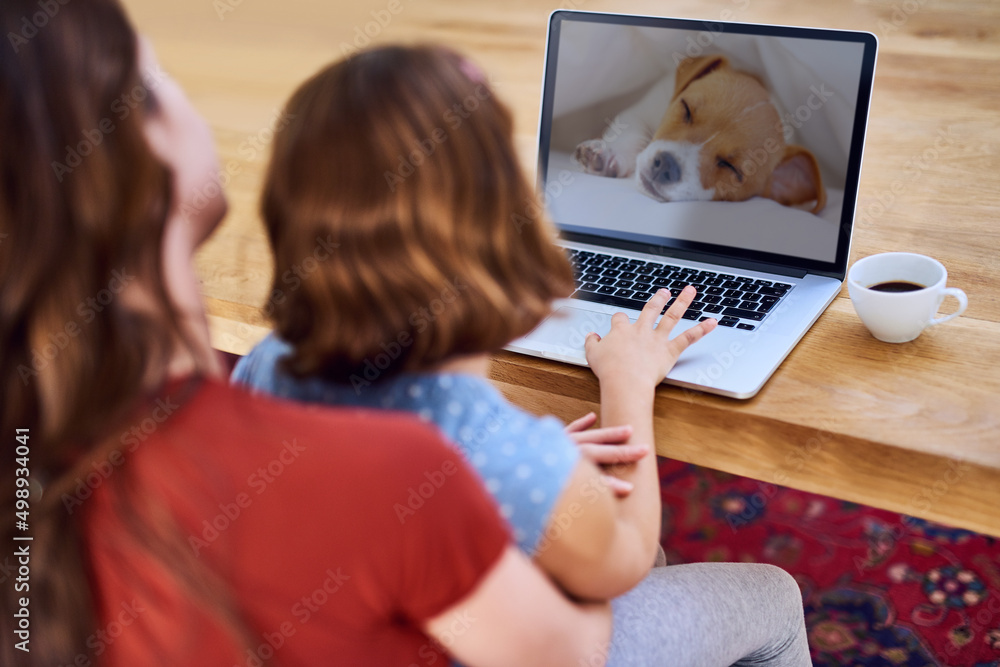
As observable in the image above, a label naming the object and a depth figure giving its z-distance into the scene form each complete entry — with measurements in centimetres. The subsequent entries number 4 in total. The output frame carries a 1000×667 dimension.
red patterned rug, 280
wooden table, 227
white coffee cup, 234
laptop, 245
